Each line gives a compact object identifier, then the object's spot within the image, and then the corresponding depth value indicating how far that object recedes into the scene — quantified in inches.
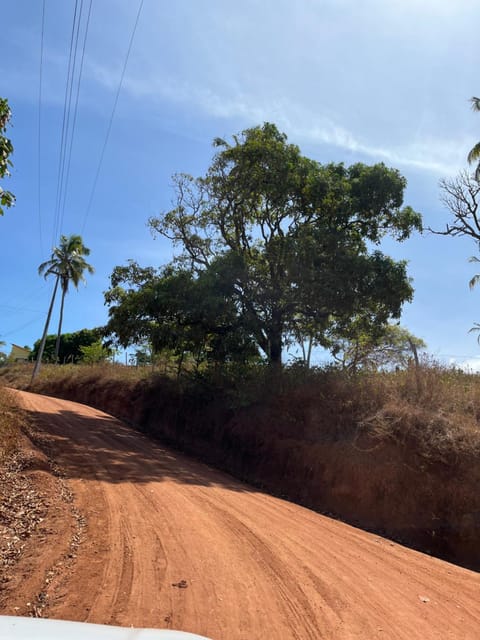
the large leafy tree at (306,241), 580.7
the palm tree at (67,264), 1600.6
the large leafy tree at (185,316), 599.5
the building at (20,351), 3408.0
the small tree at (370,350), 534.3
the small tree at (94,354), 1509.4
